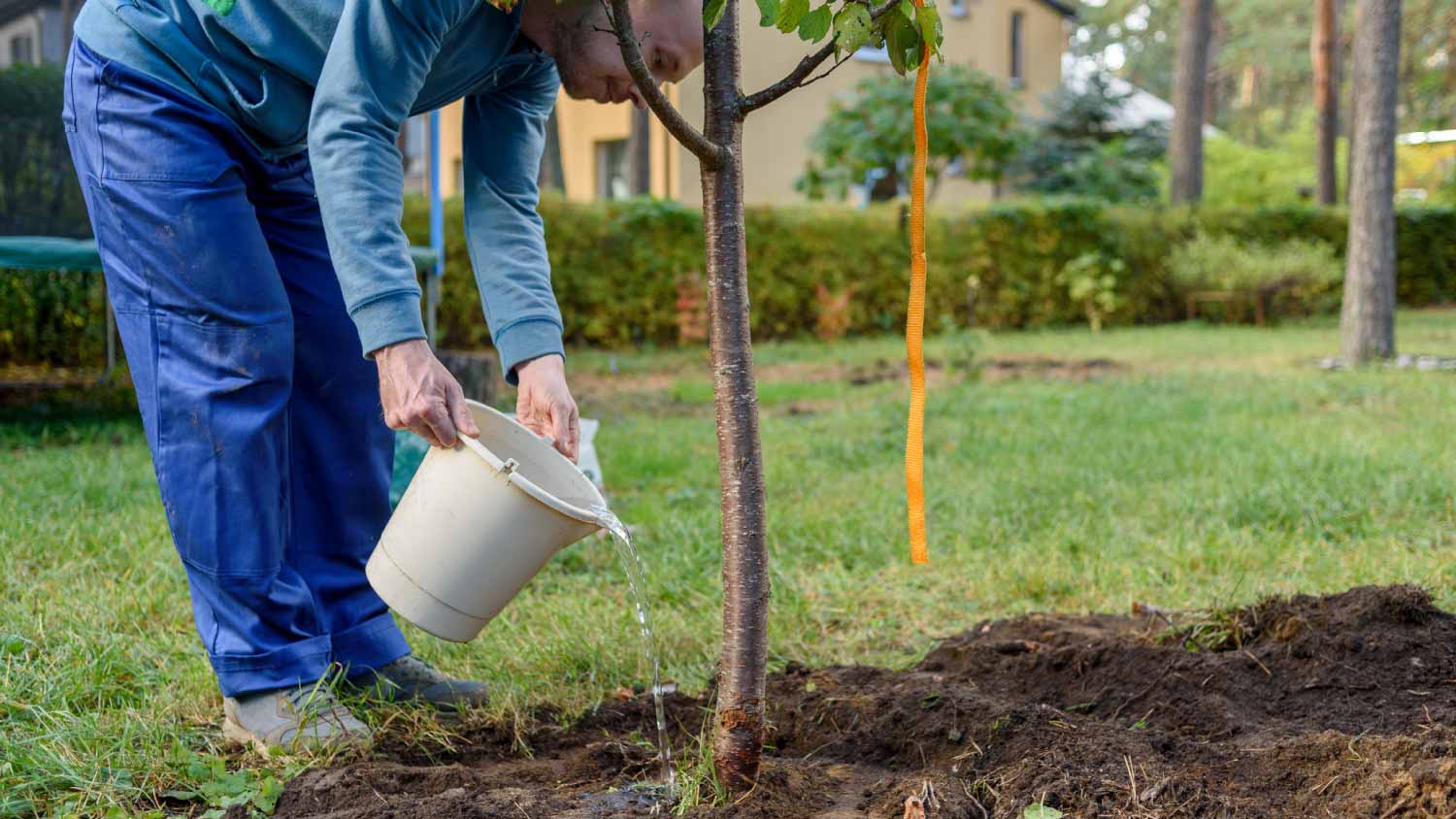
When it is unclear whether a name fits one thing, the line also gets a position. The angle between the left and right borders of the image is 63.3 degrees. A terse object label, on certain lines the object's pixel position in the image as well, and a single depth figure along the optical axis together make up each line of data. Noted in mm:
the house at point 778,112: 16703
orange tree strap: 1788
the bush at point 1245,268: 13013
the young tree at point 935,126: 12094
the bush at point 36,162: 5949
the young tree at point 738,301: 1594
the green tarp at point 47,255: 4949
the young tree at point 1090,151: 17875
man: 1774
